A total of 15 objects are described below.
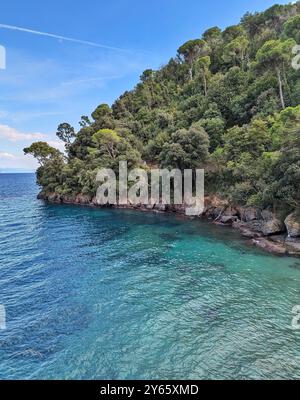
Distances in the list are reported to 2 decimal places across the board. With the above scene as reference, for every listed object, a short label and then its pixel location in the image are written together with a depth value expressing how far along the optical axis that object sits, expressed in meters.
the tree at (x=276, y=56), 37.34
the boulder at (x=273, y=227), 26.42
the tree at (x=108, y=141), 51.47
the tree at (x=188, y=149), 38.94
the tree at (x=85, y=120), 69.44
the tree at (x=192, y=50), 71.69
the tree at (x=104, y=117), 61.66
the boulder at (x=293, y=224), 24.25
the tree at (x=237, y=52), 57.34
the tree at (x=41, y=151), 62.41
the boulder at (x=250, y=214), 30.38
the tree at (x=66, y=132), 69.56
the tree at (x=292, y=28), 44.25
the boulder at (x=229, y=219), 33.28
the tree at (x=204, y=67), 58.22
